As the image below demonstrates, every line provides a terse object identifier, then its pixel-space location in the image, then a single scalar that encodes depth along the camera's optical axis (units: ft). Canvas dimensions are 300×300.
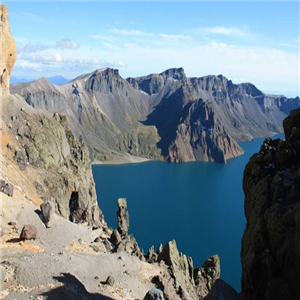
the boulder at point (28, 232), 106.83
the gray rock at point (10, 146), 189.16
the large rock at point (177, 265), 147.34
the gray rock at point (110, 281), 105.70
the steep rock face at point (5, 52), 209.56
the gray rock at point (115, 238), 155.02
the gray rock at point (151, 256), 151.16
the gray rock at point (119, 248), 139.07
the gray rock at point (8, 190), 135.23
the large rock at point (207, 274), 165.04
